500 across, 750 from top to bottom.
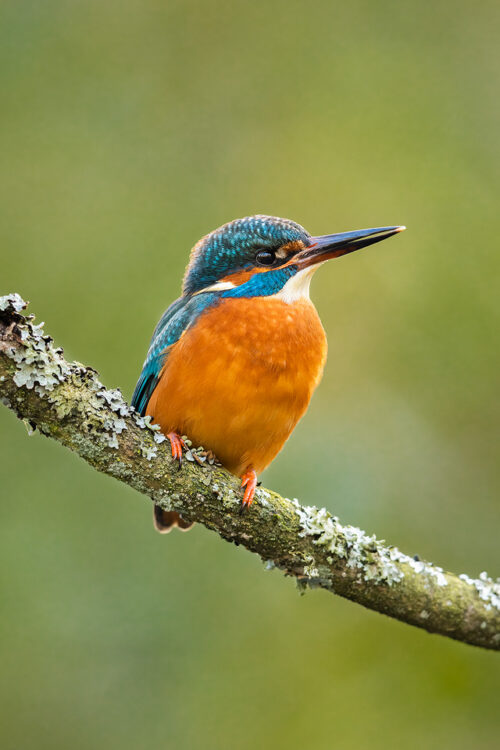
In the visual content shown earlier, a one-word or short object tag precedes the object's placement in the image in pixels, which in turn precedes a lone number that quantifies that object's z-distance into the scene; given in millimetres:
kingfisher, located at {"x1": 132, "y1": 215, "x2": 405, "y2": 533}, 6793
